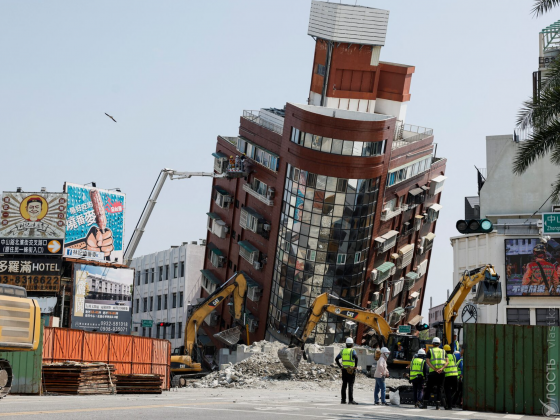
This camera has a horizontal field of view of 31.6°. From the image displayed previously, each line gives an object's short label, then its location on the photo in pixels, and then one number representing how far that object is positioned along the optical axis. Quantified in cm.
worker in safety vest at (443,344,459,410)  3075
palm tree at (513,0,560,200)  3077
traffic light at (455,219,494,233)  2469
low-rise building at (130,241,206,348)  11300
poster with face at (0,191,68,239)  8756
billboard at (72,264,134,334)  8519
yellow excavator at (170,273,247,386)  6000
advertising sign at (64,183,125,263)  8844
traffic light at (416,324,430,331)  5197
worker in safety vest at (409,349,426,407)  3219
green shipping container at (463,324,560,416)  2883
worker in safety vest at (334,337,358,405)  3130
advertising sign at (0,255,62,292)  8481
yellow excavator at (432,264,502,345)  5035
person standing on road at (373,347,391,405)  3288
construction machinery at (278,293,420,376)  5522
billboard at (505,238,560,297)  7900
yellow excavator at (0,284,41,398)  3069
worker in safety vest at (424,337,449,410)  3094
